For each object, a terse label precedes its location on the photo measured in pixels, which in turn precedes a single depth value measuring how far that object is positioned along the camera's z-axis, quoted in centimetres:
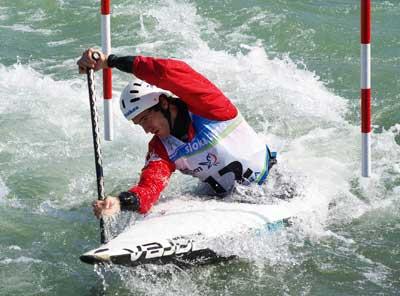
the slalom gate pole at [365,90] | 1259
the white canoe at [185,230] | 1139
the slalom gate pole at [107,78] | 1336
